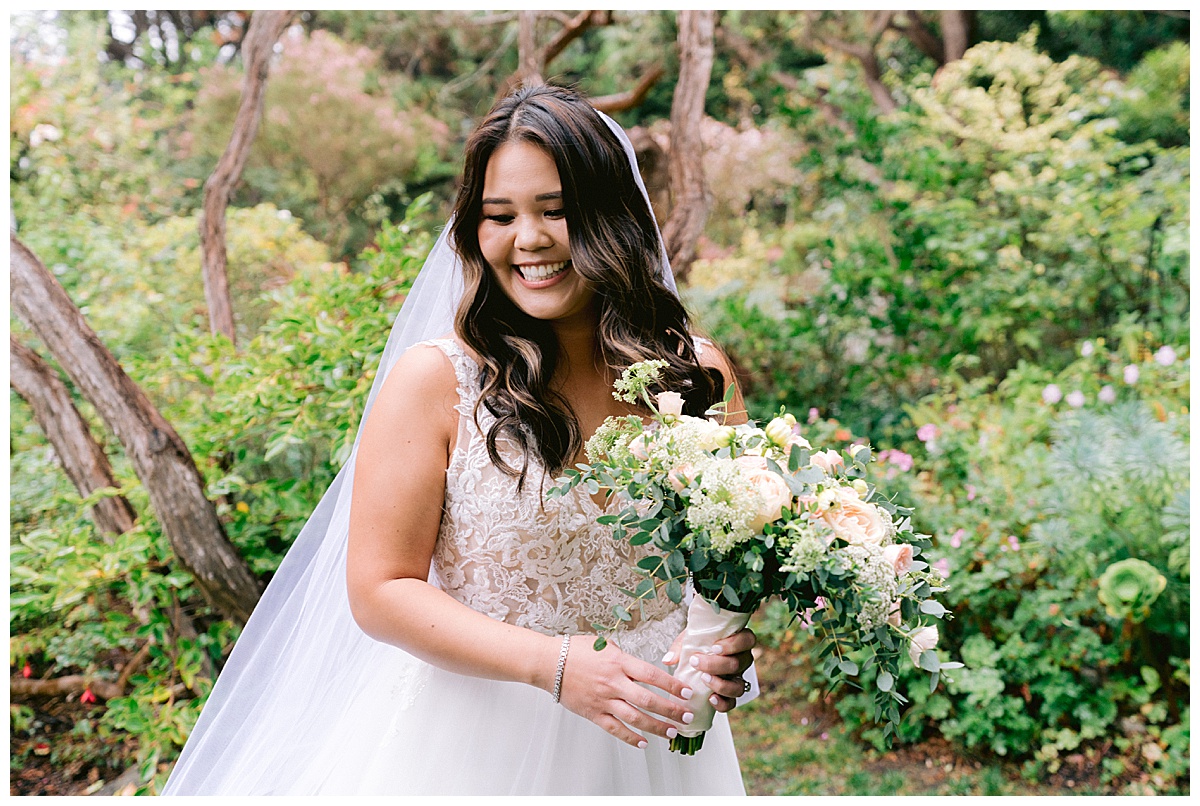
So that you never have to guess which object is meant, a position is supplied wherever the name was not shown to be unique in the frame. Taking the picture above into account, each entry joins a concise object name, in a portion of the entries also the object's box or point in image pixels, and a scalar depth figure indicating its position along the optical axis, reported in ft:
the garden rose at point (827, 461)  4.64
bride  5.04
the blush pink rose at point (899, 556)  4.29
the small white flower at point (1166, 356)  12.72
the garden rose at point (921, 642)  4.50
